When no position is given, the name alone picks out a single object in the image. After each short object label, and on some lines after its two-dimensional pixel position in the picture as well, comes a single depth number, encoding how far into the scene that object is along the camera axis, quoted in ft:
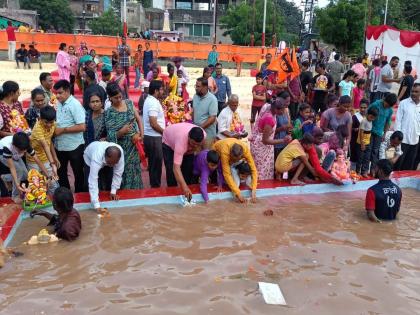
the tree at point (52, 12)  180.14
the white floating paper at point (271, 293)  12.81
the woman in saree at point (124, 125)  18.50
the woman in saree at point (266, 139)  20.98
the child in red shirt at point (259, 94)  31.63
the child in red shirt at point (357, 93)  35.60
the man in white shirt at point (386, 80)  38.91
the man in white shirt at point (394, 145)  23.30
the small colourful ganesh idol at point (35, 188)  17.25
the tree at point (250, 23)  136.98
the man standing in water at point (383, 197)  18.47
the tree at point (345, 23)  105.19
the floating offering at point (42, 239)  15.61
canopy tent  54.34
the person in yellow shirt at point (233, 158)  18.75
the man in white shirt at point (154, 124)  19.74
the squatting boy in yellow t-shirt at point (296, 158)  21.43
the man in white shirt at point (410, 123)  25.62
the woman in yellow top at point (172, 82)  30.55
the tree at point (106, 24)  181.57
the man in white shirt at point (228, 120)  22.03
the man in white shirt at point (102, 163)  17.01
